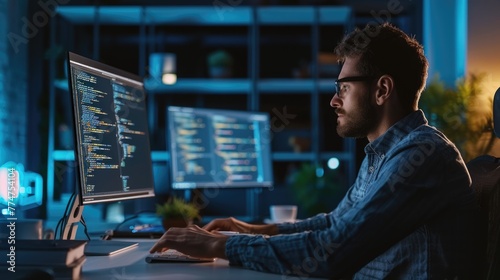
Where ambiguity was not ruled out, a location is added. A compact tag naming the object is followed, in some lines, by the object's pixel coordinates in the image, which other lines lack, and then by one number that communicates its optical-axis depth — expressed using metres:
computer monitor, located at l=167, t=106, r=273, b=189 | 2.76
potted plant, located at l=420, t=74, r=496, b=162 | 3.33
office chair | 1.32
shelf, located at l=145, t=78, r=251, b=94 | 4.94
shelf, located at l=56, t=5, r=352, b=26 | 4.87
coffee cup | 2.50
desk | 1.16
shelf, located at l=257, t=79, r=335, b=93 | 4.95
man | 1.21
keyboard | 1.34
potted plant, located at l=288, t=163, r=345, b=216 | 4.28
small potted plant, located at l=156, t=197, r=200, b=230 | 2.10
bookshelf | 4.90
